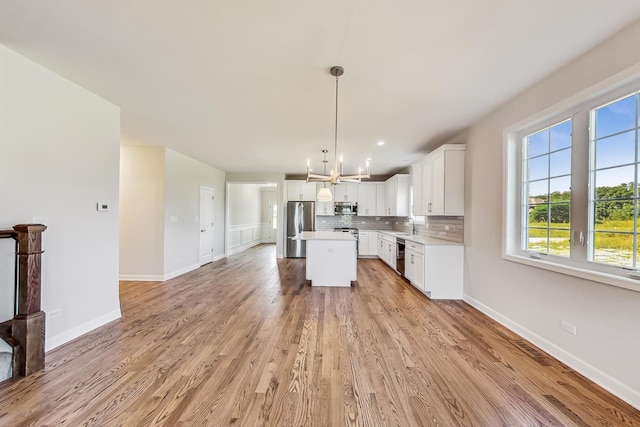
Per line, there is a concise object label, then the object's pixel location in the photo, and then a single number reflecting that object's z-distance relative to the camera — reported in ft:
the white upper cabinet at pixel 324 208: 26.00
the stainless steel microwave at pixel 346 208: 26.23
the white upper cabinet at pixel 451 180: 13.30
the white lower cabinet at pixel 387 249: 19.89
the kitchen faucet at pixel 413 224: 20.96
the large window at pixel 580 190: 6.36
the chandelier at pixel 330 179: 12.34
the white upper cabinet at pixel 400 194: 22.67
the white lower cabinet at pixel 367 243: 25.45
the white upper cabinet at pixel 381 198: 25.93
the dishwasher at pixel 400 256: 17.29
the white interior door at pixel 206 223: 21.27
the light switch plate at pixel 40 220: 7.73
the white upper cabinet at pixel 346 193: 26.00
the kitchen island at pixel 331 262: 15.71
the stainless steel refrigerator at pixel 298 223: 25.55
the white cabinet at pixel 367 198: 26.04
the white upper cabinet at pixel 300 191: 25.96
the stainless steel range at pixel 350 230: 25.43
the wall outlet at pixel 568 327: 7.29
